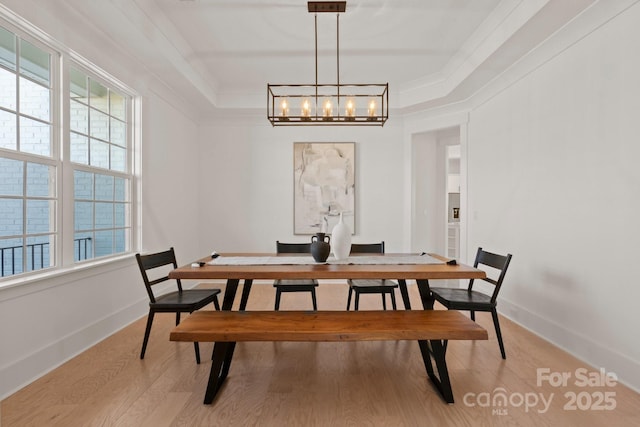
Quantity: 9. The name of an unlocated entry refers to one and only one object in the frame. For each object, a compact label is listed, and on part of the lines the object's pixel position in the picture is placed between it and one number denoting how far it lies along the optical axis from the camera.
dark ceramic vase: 2.59
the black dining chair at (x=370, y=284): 3.08
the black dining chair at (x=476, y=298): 2.61
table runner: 2.64
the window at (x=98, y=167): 2.91
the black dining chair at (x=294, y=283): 3.20
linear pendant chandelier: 4.96
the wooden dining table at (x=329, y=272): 2.30
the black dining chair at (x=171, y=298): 2.55
